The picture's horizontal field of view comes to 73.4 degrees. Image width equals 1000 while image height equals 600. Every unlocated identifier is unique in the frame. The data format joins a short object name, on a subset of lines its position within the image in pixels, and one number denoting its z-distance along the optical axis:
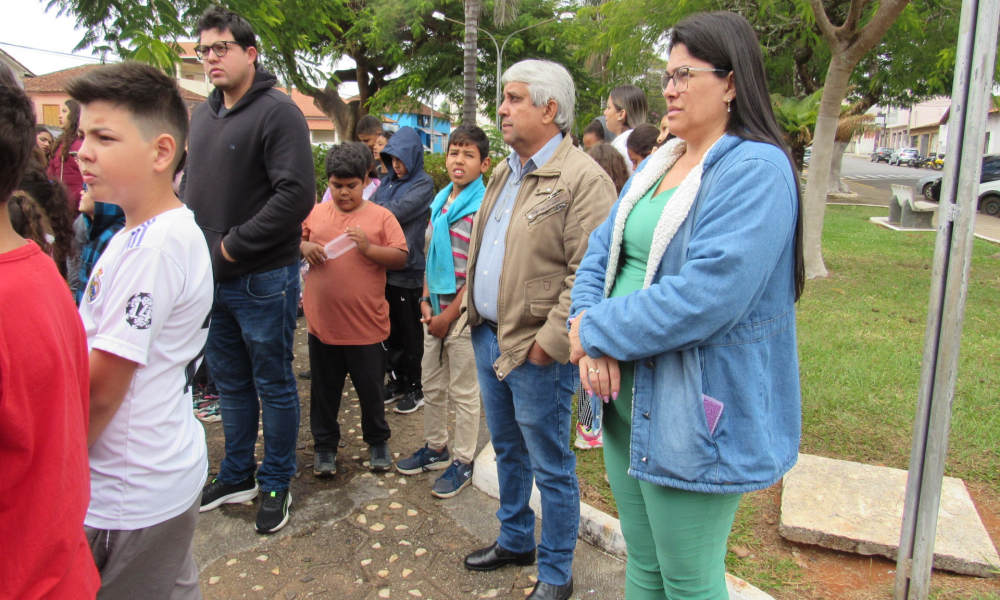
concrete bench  15.43
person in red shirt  1.16
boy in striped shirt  3.61
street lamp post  22.60
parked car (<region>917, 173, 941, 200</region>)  23.51
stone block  2.84
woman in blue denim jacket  1.64
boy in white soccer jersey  1.69
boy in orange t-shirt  3.76
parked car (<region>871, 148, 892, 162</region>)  63.75
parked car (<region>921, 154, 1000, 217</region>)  19.66
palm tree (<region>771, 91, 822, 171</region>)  19.41
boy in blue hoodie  4.75
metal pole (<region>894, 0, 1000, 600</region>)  2.16
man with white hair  2.50
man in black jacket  3.10
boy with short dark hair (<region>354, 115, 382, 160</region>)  6.64
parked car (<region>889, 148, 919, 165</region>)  57.56
